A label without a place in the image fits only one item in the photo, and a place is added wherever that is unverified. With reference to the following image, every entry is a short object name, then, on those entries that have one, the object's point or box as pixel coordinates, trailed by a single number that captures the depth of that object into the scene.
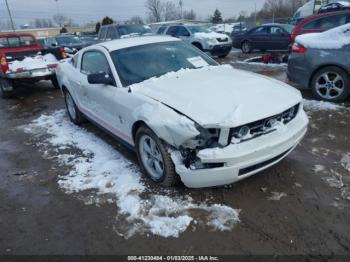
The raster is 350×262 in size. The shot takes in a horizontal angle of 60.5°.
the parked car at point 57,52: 10.12
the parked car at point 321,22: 8.51
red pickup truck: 8.72
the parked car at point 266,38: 14.27
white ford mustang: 2.79
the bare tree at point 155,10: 70.44
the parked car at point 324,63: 5.71
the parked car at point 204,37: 13.84
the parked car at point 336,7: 12.98
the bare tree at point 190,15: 89.06
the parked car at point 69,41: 14.48
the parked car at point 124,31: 12.76
